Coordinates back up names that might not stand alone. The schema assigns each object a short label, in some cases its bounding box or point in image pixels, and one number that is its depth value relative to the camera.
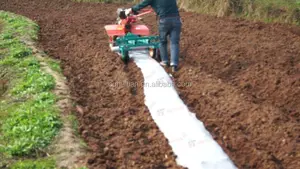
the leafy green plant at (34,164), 4.11
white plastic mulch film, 4.34
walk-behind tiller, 7.79
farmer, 7.35
